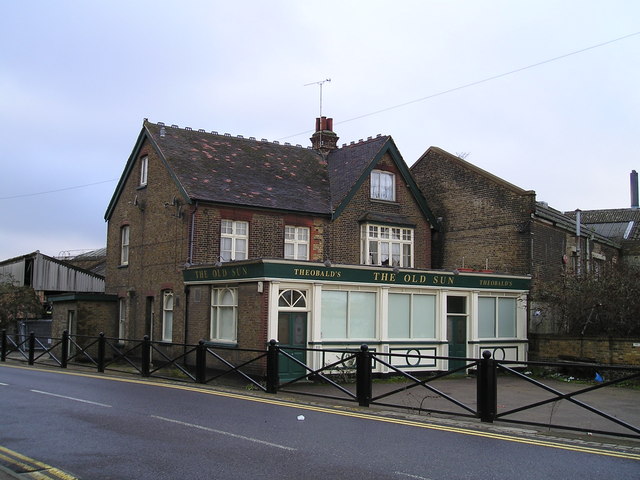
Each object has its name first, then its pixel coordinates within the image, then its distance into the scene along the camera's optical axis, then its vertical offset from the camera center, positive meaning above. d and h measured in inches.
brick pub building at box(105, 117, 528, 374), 813.2 +69.2
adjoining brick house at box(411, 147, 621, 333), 1039.0 +119.8
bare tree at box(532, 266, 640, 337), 895.1 +5.4
